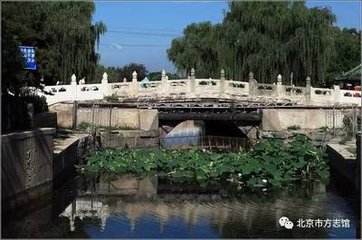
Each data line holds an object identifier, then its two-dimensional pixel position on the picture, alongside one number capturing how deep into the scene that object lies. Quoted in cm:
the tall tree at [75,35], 3869
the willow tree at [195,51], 4699
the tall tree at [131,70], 7600
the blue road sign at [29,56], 1804
